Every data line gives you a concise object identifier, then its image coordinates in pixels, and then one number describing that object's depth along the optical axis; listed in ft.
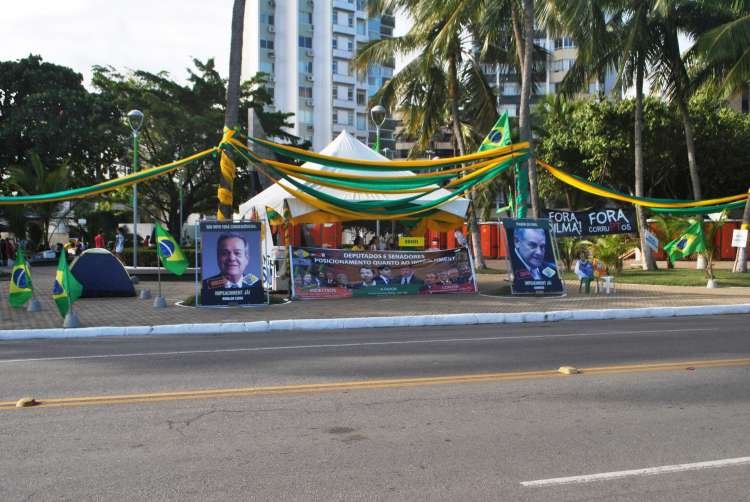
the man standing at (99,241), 100.17
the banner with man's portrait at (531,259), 59.36
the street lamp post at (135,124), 75.00
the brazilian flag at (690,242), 65.72
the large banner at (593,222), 60.59
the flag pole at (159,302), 51.73
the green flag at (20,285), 47.55
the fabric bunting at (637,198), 58.49
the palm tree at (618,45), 73.00
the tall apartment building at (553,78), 239.50
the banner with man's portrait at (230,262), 51.72
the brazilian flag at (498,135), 59.93
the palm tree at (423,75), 81.87
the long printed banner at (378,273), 57.47
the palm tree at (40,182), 124.57
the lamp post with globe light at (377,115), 72.56
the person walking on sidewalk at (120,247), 95.30
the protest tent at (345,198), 60.39
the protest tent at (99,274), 59.77
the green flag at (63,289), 41.96
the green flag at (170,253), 51.55
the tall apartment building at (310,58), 240.32
